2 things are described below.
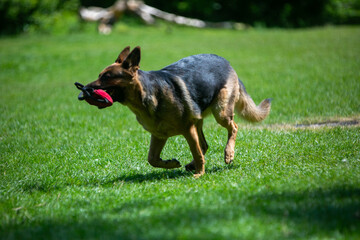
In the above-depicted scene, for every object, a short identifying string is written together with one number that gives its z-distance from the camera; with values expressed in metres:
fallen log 54.19
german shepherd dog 11.20
